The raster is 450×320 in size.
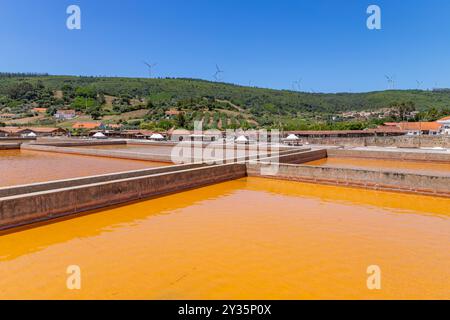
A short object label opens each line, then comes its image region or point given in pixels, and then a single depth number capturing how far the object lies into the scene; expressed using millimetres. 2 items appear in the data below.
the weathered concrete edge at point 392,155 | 22886
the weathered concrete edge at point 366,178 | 12750
